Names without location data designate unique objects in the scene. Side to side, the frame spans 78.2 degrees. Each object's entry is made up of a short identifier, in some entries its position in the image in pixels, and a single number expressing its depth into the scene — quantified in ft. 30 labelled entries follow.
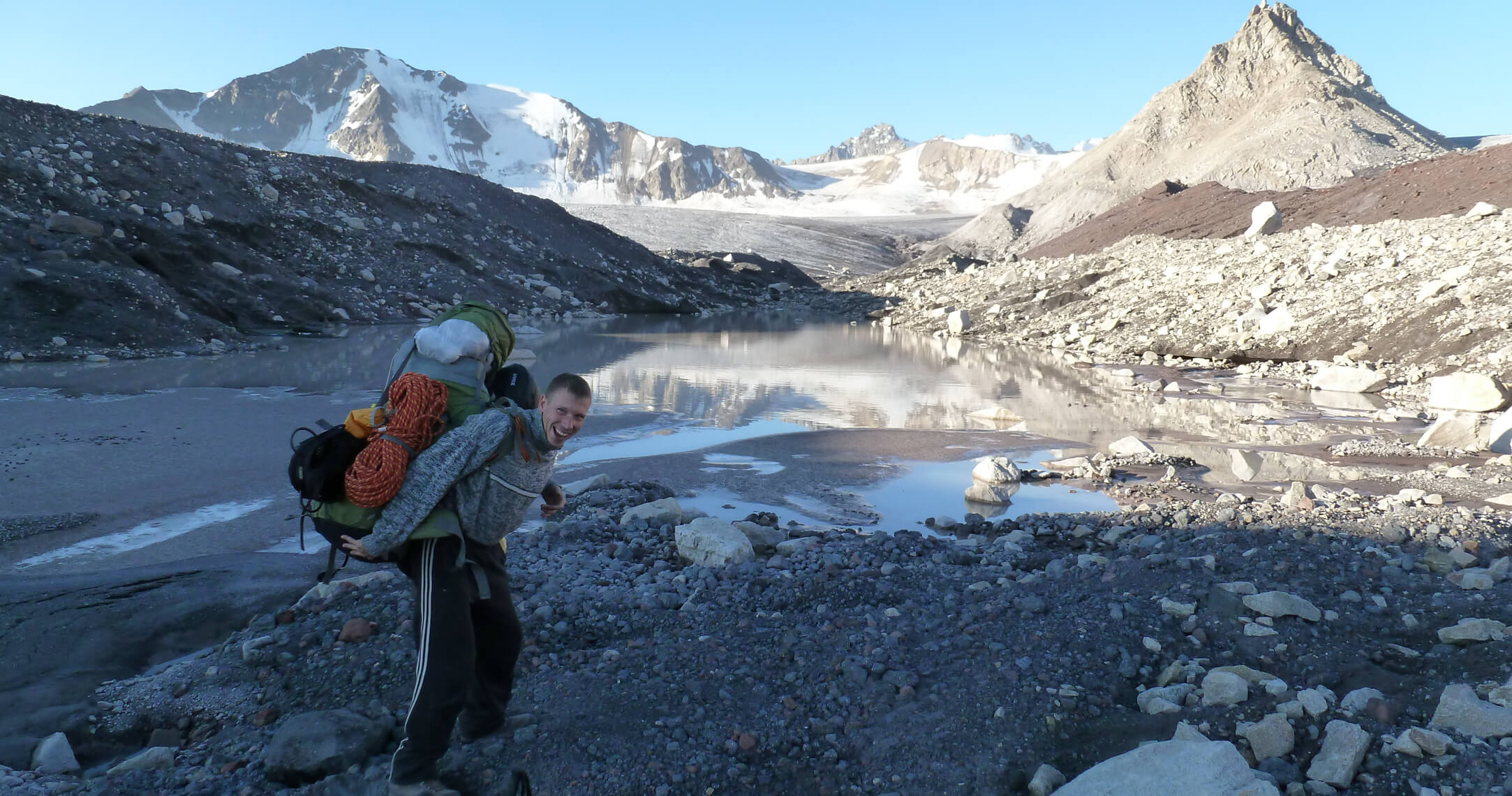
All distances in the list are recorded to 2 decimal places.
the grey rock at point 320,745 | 9.59
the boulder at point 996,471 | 23.84
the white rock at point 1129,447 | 26.53
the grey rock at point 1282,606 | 12.23
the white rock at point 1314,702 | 9.72
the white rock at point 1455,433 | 26.53
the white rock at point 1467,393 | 32.32
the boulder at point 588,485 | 21.45
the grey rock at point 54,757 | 10.09
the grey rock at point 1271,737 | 9.27
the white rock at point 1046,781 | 9.18
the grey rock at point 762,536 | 17.16
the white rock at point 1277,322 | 52.39
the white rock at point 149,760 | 9.87
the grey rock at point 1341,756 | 8.67
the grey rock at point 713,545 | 15.62
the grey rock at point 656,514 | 18.01
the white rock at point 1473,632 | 11.04
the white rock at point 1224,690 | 10.23
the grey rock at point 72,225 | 55.83
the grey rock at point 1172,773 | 8.47
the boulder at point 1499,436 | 25.30
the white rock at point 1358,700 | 9.77
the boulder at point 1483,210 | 58.85
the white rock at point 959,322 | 82.64
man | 8.80
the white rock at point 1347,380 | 40.32
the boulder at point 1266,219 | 82.84
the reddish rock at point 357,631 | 12.28
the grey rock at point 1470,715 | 8.87
